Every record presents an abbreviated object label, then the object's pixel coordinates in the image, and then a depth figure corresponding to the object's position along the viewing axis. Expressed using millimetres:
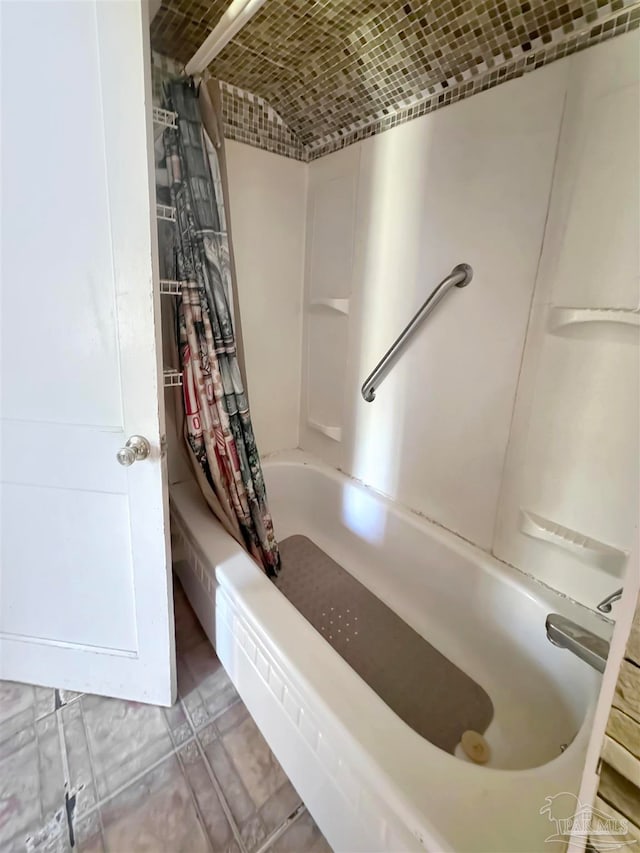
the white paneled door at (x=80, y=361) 890
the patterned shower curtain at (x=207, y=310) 1274
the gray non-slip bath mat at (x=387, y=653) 1241
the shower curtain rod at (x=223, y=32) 950
